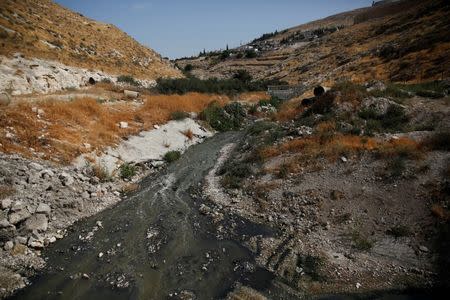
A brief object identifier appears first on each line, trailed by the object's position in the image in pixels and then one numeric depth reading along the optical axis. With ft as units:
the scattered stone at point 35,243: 39.93
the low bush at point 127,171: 63.97
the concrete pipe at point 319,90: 100.42
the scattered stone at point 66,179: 51.61
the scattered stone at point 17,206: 42.26
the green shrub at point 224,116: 110.01
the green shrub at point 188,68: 318.86
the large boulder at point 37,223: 42.19
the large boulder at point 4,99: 64.85
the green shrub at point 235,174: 60.23
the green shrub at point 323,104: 79.30
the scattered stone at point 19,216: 41.23
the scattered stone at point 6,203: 42.37
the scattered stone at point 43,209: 44.67
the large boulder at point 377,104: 71.87
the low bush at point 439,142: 52.17
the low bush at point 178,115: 97.96
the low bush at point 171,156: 77.15
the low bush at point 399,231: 40.32
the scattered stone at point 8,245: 38.37
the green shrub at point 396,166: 49.47
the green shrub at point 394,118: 66.43
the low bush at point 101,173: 59.36
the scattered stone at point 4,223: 40.11
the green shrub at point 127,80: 130.03
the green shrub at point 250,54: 369.28
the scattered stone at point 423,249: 37.73
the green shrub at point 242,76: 219.22
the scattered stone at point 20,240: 39.70
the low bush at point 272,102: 140.46
